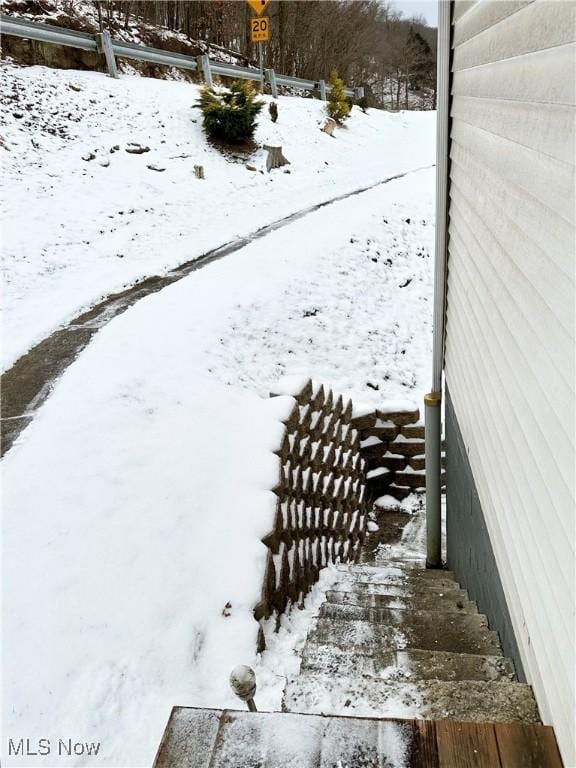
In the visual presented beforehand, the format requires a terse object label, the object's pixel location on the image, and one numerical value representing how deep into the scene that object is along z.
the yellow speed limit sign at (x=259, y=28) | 14.93
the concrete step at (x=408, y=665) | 2.35
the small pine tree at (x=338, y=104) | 18.19
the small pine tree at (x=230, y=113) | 12.66
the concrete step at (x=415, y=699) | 1.96
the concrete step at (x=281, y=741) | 1.48
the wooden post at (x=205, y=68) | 15.67
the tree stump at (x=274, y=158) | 13.19
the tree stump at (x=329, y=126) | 16.89
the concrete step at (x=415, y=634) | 2.78
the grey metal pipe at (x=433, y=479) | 4.52
